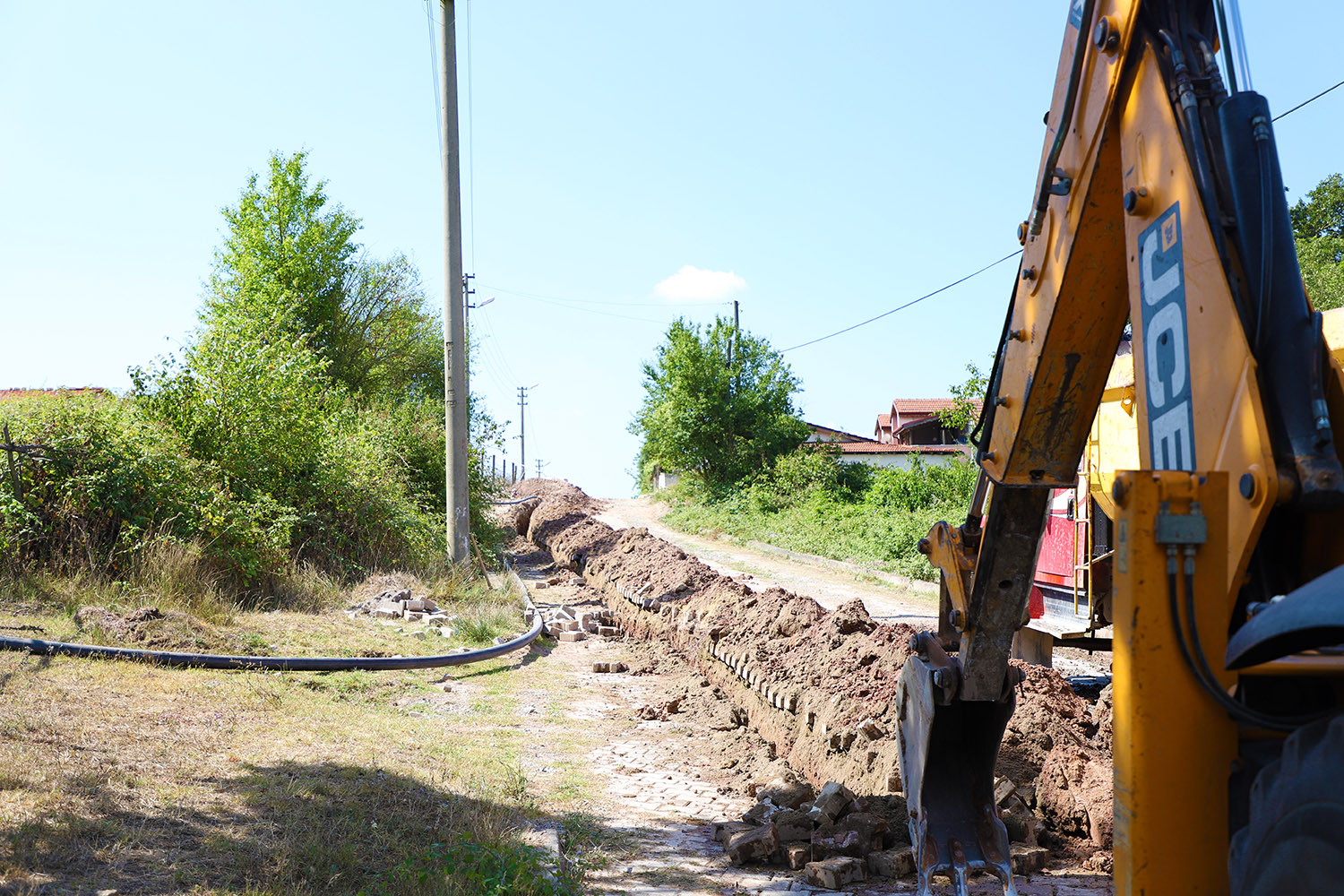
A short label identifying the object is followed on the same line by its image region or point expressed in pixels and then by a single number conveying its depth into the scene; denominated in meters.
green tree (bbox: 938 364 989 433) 22.38
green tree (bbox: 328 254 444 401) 28.44
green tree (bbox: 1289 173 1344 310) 31.31
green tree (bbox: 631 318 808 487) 36.97
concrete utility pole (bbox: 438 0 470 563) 14.54
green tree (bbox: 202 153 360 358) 24.34
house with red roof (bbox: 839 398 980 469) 44.06
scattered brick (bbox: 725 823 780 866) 5.00
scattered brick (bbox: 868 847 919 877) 4.81
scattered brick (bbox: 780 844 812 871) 4.87
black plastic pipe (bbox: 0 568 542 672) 7.37
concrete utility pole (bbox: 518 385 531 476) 71.94
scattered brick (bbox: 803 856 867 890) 4.64
